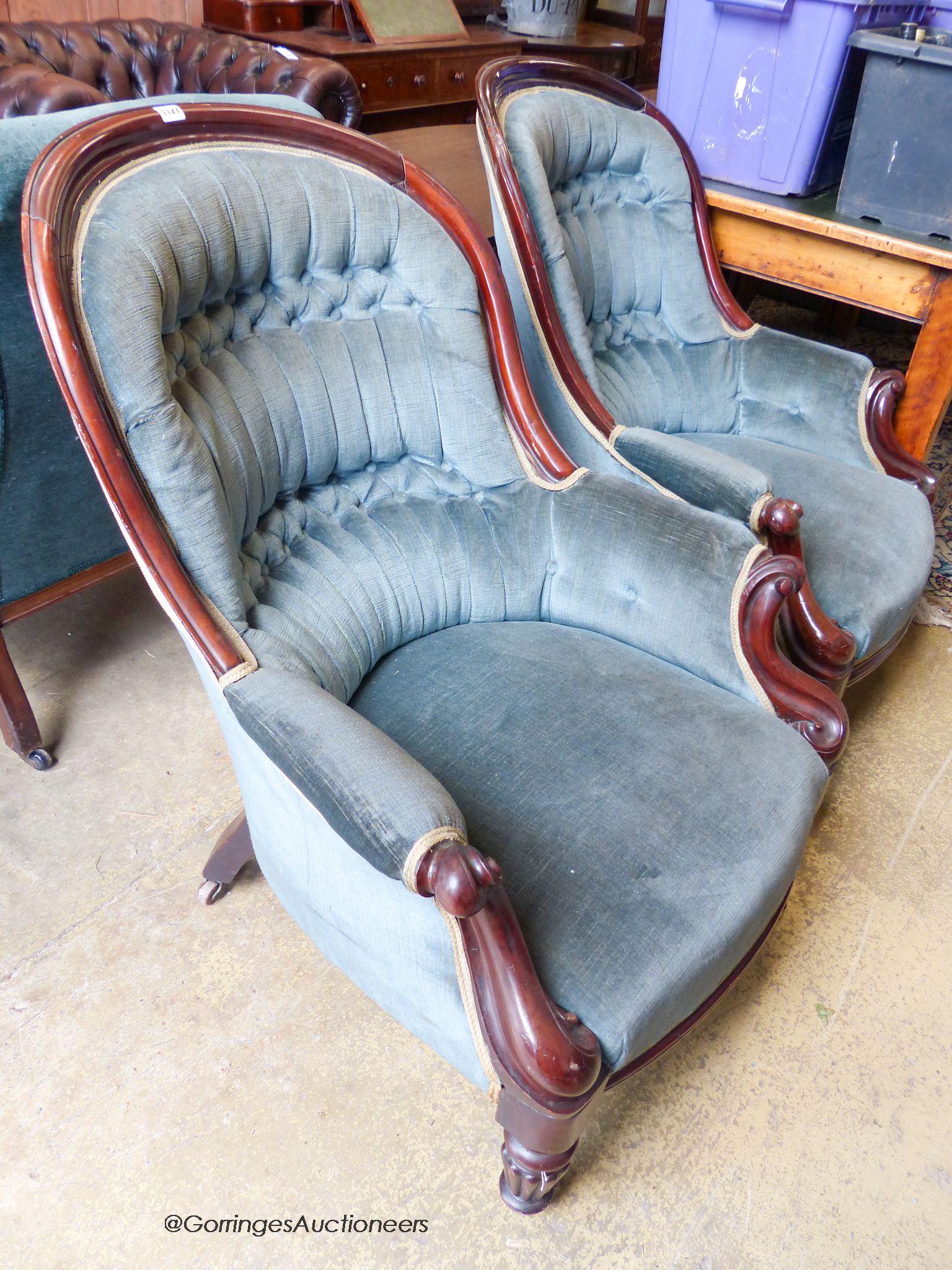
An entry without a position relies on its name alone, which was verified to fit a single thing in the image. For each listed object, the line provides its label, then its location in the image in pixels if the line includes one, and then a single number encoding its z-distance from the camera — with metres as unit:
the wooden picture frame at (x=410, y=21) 3.01
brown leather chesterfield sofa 2.61
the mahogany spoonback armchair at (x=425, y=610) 0.83
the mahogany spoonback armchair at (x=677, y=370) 1.39
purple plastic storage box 1.64
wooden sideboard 2.99
